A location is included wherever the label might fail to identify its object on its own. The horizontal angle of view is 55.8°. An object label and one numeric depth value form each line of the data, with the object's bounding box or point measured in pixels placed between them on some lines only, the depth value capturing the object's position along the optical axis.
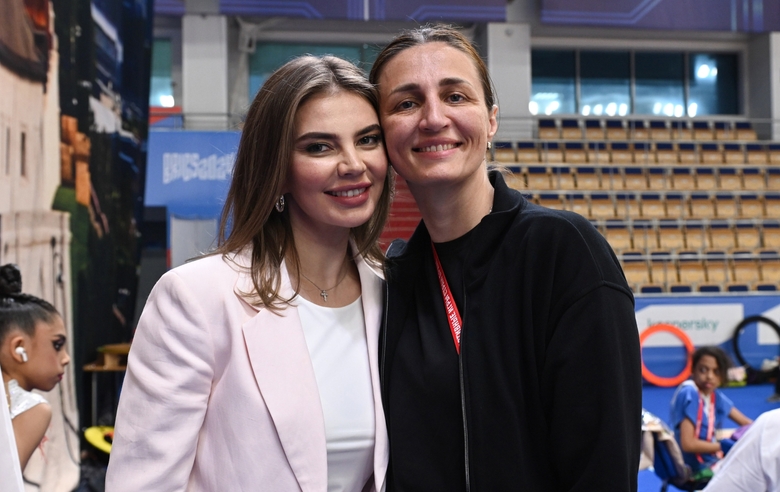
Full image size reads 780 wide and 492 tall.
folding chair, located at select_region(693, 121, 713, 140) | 13.95
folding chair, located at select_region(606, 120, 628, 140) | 13.68
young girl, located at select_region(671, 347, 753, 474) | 4.62
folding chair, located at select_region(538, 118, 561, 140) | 13.56
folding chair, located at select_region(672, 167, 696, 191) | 12.88
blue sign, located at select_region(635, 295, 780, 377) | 9.40
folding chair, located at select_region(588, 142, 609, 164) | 13.20
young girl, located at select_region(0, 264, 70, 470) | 3.06
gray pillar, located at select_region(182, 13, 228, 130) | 12.78
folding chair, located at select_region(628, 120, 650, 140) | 13.62
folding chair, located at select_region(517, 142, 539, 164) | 12.92
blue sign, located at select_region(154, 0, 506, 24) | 12.52
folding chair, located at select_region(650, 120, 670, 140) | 13.75
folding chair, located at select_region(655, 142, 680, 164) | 13.27
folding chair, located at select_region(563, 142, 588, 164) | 13.16
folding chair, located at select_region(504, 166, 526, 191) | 10.54
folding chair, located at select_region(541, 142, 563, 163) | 13.10
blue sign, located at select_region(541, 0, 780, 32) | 13.09
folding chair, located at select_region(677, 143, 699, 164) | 13.32
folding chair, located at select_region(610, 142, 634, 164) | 13.20
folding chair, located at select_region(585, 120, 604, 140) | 13.71
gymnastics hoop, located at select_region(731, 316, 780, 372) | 9.48
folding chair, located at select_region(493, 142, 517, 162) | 12.86
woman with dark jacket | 1.45
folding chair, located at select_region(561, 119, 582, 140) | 13.60
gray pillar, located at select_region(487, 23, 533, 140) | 13.41
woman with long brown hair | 1.52
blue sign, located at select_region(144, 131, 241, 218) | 10.69
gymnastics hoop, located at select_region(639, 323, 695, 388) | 9.30
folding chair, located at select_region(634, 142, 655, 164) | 13.20
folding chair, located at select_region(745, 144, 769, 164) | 13.44
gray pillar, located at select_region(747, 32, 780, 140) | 14.00
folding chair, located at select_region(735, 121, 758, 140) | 14.06
